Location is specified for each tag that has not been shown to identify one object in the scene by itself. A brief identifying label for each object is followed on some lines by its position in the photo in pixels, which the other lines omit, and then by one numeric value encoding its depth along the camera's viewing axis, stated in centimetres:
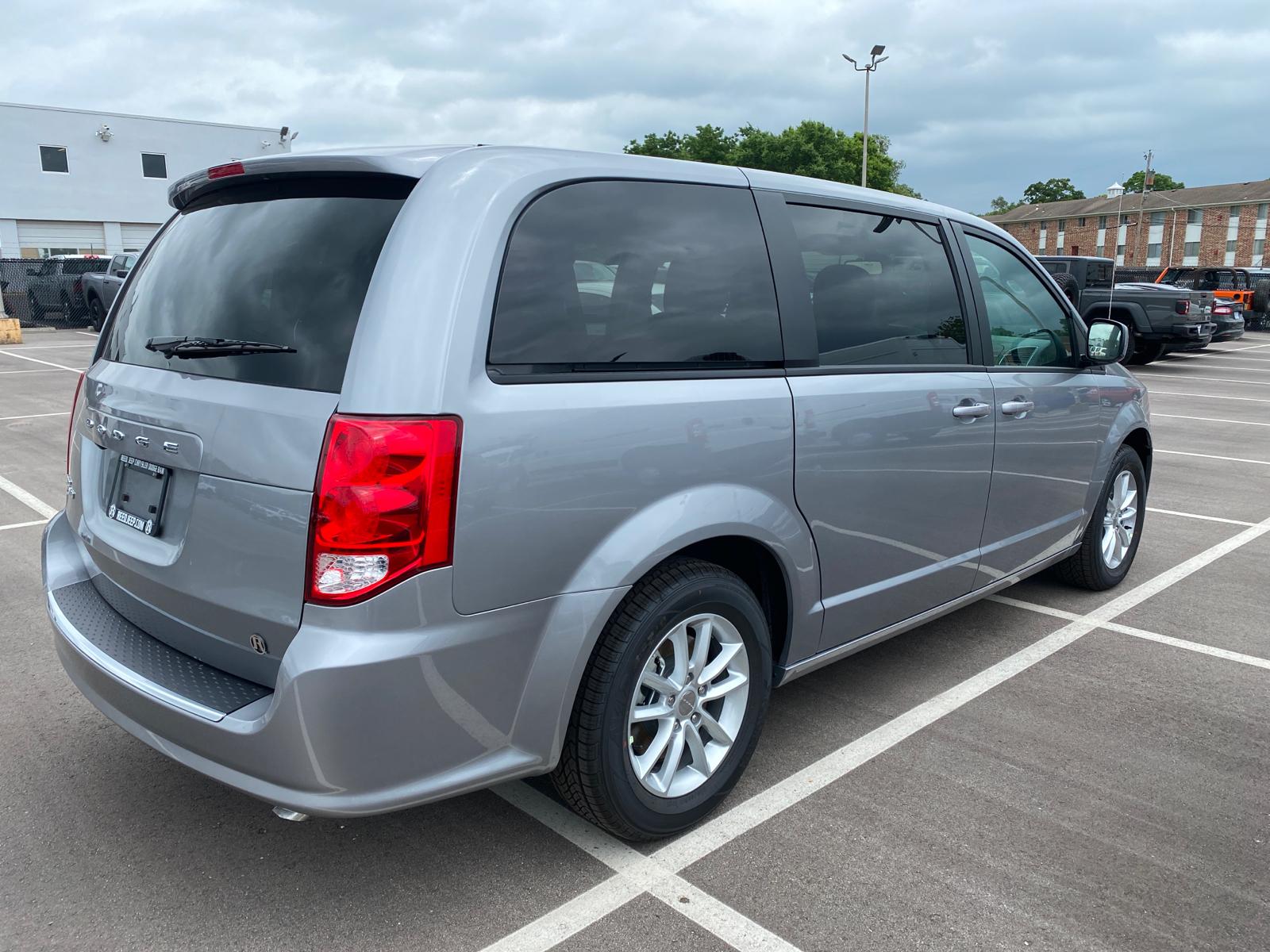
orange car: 2631
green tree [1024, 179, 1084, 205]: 11278
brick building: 7406
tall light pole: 3475
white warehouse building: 4050
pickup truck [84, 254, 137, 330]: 2012
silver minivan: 212
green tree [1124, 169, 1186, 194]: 10820
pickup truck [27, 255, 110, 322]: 2400
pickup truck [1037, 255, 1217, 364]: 1783
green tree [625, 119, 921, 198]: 6625
